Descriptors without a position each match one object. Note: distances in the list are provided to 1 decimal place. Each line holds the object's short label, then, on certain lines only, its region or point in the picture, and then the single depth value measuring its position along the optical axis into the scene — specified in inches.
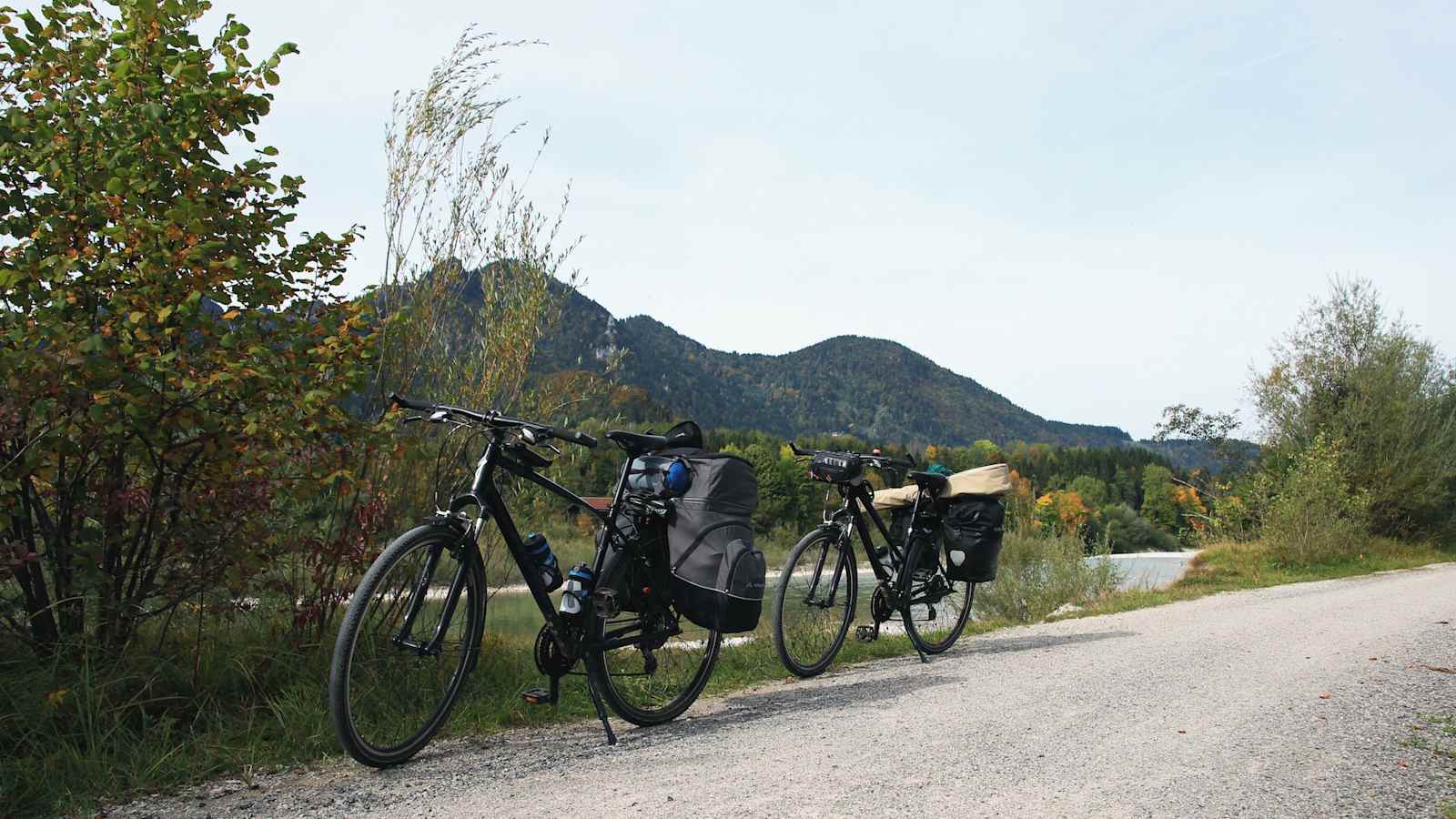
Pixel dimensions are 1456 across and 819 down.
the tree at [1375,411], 925.8
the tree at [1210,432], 1724.9
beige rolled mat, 269.0
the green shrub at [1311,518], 699.4
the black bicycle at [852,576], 241.0
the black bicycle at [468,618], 147.7
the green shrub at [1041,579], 492.4
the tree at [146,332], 150.9
